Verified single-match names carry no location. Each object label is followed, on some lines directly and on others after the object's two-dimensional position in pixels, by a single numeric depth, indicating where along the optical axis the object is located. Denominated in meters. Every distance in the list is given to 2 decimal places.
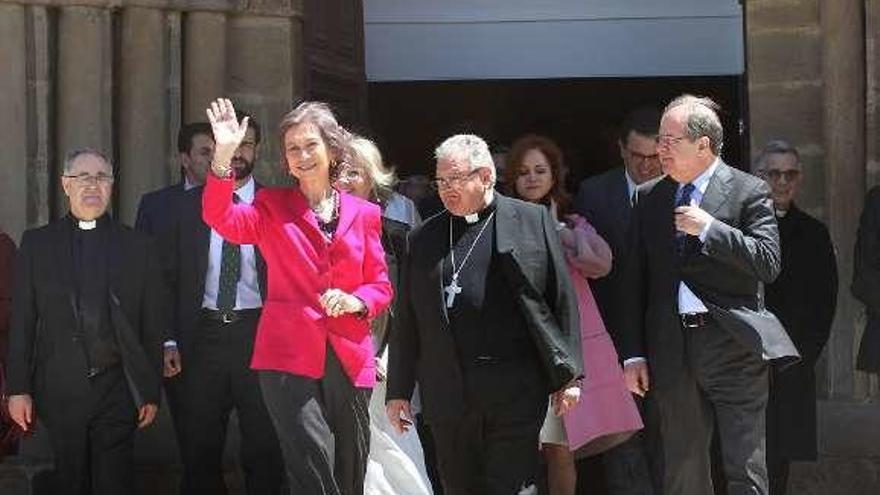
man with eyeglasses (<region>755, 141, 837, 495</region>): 15.34
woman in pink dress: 14.82
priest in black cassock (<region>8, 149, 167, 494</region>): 15.14
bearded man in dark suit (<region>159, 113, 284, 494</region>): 15.66
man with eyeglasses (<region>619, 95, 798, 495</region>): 12.80
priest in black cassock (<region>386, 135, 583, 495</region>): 12.84
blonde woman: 15.16
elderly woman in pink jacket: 12.56
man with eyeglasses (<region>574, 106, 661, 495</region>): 15.32
